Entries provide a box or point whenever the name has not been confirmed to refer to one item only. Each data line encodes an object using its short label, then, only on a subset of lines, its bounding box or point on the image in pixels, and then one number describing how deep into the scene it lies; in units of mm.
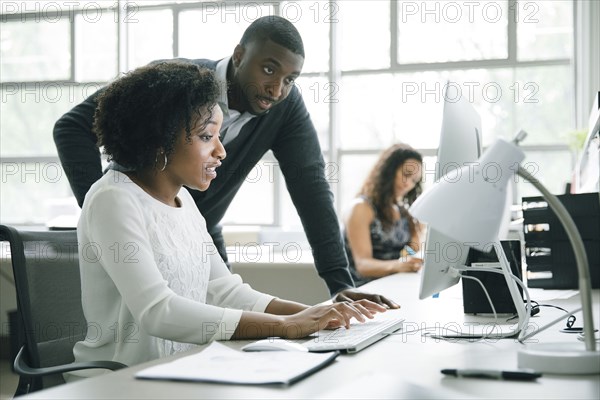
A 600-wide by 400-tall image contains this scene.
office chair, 1434
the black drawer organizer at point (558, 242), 2232
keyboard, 1221
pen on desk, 1002
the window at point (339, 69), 5609
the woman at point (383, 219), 3742
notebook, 988
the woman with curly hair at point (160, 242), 1372
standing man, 2004
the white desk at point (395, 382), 925
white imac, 1312
